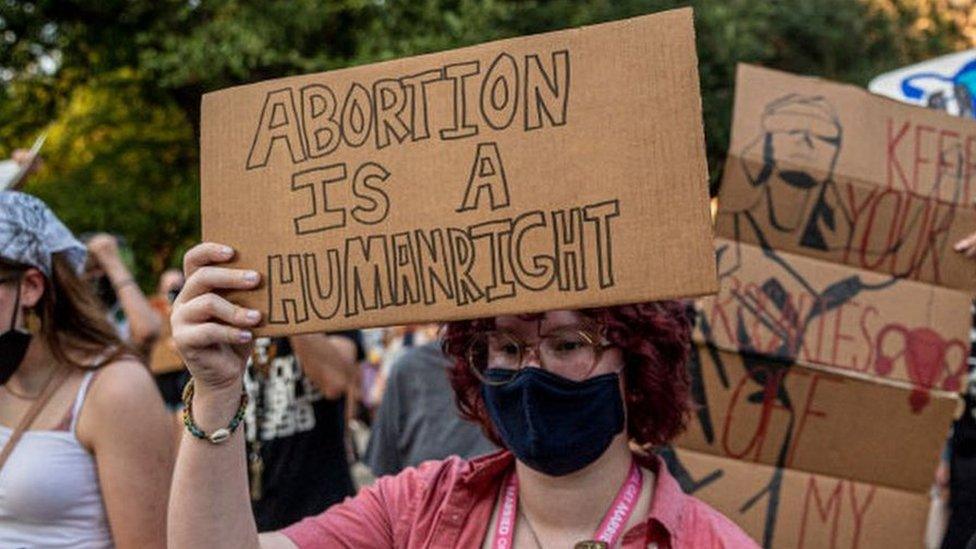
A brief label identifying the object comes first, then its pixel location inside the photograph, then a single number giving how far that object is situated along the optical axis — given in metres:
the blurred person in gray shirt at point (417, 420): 3.29
